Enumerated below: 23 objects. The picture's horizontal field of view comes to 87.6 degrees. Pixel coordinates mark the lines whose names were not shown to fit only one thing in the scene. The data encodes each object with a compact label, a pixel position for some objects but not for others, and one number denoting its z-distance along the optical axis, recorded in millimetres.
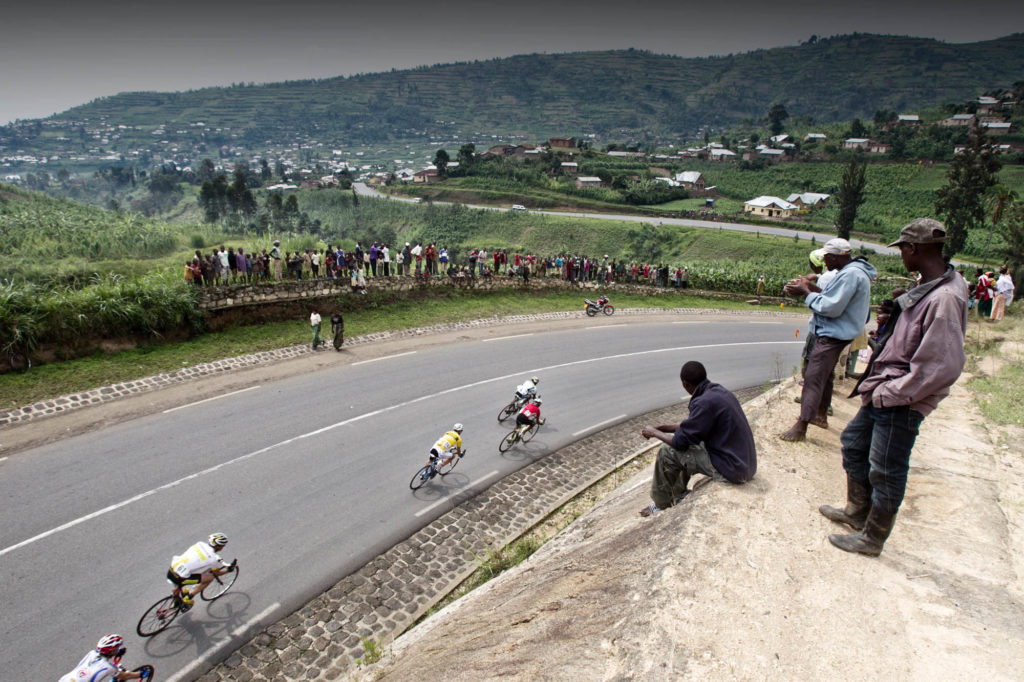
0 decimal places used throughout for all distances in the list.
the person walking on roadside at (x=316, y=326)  17016
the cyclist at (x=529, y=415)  12273
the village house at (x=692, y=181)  102625
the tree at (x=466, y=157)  111044
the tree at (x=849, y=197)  56969
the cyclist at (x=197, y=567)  7023
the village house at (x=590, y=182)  100750
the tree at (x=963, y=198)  51406
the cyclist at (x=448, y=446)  10547
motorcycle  26156
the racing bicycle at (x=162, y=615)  7027
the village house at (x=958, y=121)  120800
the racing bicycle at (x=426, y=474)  10703
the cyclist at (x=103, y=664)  5629
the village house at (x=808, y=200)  85312
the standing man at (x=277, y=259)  20266
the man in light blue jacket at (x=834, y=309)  5270
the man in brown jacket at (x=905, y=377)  3516
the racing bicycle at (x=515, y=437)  12570
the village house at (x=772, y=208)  81938
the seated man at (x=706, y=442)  4719
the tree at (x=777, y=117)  164875
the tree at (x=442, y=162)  108250
